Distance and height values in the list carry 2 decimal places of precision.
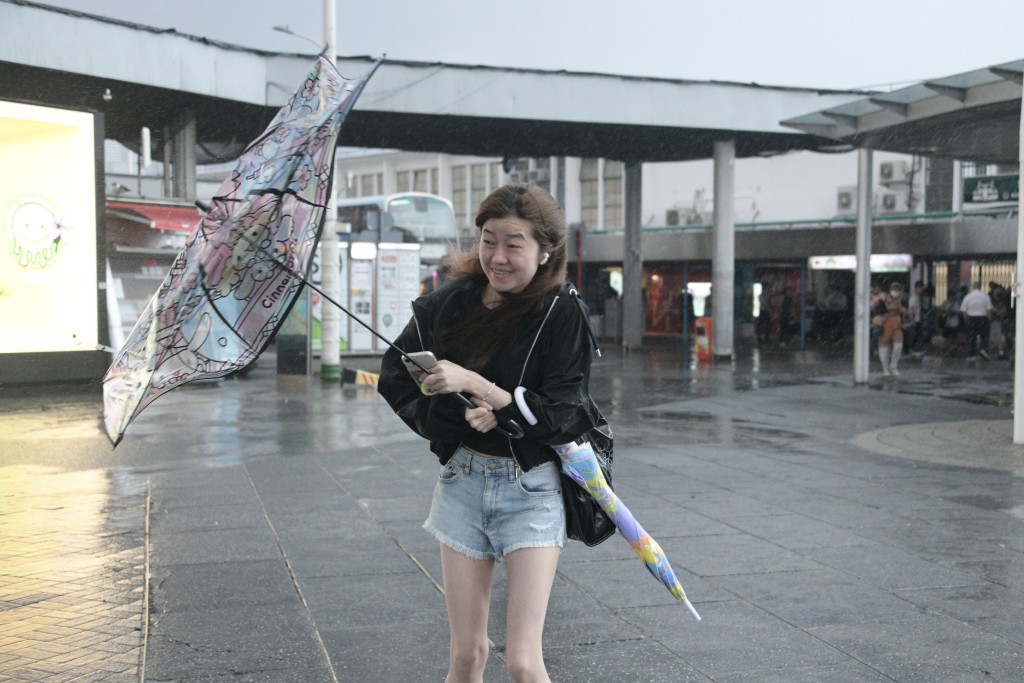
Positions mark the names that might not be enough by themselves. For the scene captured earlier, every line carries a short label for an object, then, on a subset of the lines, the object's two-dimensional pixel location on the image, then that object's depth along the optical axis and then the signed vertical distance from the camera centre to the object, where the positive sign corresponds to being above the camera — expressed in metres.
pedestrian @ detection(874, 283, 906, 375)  20.42 -0.95
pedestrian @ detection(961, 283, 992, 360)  25.58 -0.75
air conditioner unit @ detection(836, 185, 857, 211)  40.16 +3.07
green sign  22.48 +1.96
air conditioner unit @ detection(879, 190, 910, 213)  38.81 +2.89
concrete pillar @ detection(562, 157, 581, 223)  50.34 +4.23
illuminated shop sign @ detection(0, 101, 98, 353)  15.57 +0.75
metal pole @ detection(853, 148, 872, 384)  18.27 +0.11
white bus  30.27 +1.90
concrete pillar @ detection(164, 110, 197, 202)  22.91 +2.69
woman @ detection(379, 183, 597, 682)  3.05 -0.36
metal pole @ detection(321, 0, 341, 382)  17.78 -0.01
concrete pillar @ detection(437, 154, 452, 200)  59.44 +5.78
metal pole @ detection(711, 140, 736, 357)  25.70 +0.75
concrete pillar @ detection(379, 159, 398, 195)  63.59 +6.01
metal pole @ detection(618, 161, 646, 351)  30.64 +0.45
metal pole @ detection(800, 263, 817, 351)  32.88 -0.53
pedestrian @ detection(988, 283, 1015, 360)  26.14 -0.83
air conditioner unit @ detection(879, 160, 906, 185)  38.84 +3.99
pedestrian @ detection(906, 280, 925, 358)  29.20 -0.99
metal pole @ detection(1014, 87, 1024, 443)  10.96 -0.79
